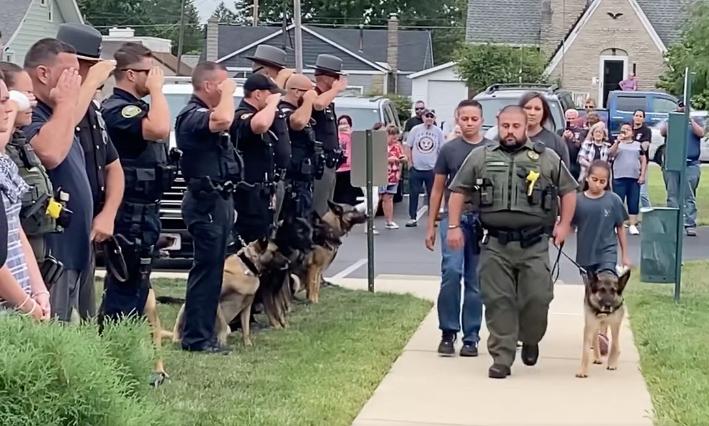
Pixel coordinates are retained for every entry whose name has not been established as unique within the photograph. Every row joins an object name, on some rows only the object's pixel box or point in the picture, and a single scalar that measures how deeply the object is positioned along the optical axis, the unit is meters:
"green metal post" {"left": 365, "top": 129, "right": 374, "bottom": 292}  11.97
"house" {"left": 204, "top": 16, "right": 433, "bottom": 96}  59.94
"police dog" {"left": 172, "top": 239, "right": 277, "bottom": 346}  8.72
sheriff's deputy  7.93
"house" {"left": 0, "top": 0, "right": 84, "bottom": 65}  38.75
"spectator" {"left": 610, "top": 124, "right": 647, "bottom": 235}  17.56
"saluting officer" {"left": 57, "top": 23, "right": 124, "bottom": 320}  6.37
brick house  48.97
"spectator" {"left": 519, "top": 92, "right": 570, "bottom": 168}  8.65
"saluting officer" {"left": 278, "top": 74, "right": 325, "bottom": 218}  9.83
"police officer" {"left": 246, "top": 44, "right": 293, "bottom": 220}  9.23
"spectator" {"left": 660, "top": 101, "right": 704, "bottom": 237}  16.48
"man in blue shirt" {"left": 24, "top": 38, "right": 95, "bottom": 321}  5.54
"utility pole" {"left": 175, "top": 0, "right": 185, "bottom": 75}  38.22
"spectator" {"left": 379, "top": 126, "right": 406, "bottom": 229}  18.81
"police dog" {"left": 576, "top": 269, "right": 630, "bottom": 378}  8.14
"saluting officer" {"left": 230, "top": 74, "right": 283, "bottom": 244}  8.70
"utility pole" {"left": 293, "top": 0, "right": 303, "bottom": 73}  29.61
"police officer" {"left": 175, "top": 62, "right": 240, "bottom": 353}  7.93
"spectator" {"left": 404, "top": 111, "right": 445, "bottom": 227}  18.72
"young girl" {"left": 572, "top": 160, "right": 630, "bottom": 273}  8.79
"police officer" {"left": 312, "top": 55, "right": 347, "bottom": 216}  10.66
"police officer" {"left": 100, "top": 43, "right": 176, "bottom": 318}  7.06
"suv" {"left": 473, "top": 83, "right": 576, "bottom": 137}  22.34
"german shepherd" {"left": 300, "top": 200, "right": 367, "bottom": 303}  10.91
